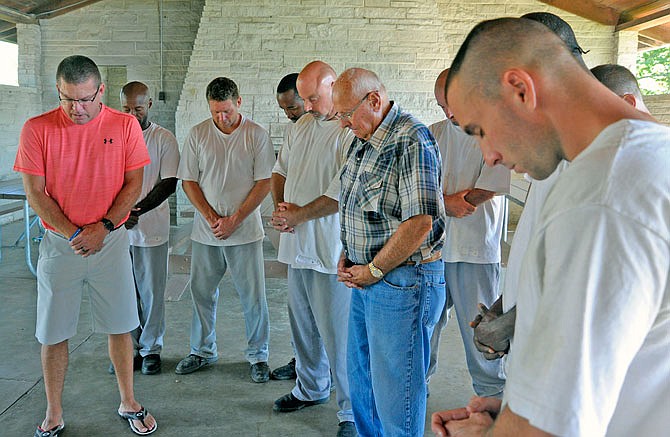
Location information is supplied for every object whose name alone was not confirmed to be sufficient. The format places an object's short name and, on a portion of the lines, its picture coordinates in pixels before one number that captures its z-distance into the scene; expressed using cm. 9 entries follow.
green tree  1016
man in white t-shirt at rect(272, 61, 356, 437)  283
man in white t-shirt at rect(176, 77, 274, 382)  337
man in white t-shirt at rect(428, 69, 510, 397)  292
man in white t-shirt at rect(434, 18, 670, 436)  69
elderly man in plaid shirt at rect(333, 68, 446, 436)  202
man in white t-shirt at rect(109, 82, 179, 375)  350
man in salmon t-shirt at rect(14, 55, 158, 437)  255
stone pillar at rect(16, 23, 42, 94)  880
